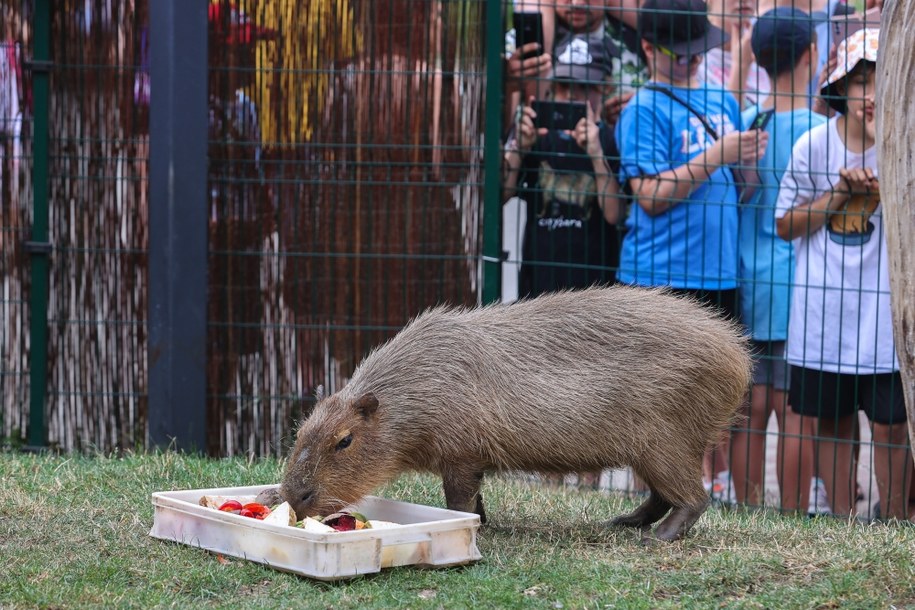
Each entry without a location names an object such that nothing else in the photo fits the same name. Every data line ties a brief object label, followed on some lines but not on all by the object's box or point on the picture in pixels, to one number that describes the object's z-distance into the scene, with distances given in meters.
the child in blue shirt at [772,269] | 14.32
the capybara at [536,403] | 10.23
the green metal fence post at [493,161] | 14.87
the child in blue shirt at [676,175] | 14.46
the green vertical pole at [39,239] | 15.68
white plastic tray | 8.95
